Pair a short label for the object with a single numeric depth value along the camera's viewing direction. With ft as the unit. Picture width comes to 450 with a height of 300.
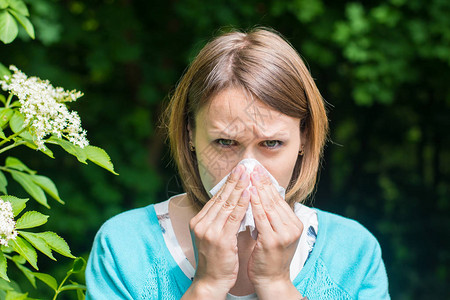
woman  5.39
